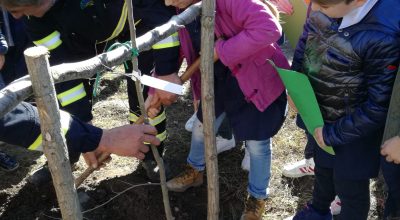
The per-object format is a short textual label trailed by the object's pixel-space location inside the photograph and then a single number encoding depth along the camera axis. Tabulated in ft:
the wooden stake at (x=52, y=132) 3.61
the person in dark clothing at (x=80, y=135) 5.33
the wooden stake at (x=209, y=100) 5.16
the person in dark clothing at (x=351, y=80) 5.03
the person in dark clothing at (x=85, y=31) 7.16
